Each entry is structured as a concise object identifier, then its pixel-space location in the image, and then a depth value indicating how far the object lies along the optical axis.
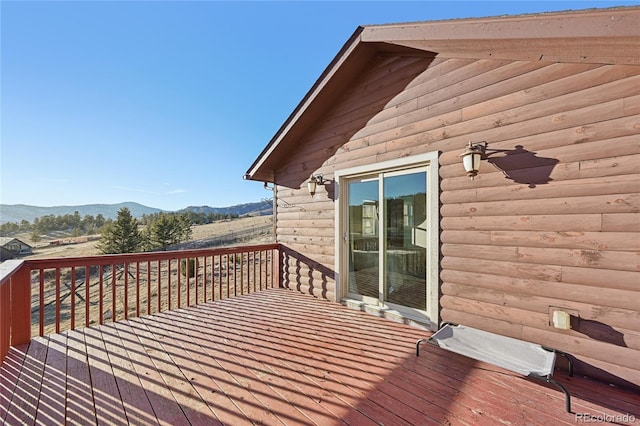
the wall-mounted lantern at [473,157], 2.54
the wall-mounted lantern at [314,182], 4.45
